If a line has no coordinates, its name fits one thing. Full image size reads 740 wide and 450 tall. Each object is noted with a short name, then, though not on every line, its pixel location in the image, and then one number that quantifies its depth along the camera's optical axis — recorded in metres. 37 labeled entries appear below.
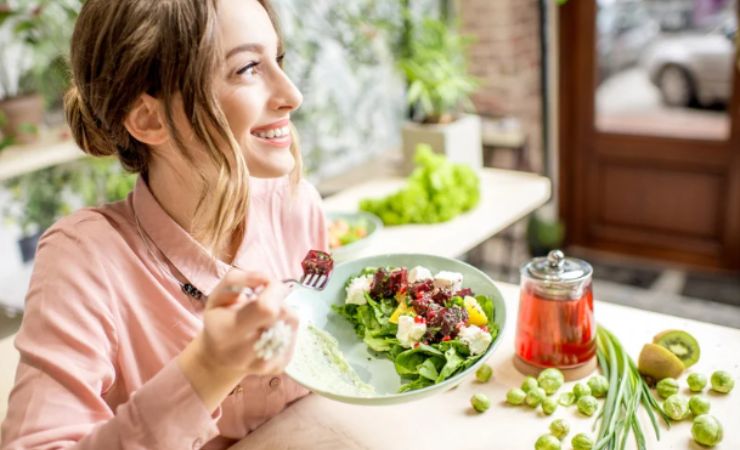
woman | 0.85
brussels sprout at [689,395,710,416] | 1.06
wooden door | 3.64
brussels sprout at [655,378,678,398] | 1.13
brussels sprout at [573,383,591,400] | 1.15
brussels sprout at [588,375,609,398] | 1.16
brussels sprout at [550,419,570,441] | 1.05
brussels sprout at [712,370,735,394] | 1.12
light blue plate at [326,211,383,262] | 1.95
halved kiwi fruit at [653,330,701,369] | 1.20
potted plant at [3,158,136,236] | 2.54
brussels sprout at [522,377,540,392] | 1.15
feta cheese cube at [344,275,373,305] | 1.25
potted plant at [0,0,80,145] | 2.35
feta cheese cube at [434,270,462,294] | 1.21
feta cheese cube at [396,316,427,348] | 1.12
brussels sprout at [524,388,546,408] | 1.13
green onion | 1.02
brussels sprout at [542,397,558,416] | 1.11
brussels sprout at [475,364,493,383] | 1.22
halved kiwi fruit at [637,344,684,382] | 1.17
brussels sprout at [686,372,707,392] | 1.13
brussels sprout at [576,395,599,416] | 1.11
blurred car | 3.59
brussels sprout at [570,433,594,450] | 1.01
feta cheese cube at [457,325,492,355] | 1.08
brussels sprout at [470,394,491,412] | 1.13
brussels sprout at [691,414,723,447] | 0.99
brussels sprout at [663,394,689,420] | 1.07
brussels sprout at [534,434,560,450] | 1.00
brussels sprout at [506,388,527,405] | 1.15
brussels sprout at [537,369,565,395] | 1.16
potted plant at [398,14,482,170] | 2.82
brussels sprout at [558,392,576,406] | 1.14
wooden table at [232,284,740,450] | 1.06
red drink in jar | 1.19
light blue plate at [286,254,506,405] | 0.99
